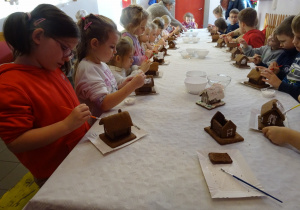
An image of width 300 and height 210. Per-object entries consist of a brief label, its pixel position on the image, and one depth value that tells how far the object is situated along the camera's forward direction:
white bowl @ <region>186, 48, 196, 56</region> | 2.14
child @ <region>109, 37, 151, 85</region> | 1.53
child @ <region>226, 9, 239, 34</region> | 3.97
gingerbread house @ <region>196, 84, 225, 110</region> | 1.02
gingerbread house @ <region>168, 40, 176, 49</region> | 2.65
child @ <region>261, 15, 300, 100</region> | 1.19
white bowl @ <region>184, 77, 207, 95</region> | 1.18
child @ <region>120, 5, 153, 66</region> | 1.99
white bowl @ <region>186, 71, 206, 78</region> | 1.38
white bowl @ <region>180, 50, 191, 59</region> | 2.10
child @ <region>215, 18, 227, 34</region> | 4.28
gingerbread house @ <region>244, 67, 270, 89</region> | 1.25
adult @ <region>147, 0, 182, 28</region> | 4.25
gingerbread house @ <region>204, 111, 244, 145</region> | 0.75
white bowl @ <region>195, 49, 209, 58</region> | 2.05
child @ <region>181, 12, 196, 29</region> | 5.28
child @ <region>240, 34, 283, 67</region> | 1.90
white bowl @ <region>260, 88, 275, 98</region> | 1.13
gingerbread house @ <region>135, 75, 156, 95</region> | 1.22
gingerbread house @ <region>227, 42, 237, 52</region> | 2.27
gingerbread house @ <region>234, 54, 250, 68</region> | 1.70
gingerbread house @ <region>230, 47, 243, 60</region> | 1.97
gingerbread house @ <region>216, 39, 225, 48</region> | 2.58
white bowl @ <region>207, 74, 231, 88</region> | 1.27
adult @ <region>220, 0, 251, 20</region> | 4.50
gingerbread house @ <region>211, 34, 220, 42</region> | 2.98
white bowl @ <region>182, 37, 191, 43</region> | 3.08
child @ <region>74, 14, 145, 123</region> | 1.06
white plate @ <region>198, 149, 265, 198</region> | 0.54
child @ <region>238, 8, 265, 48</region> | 2.66
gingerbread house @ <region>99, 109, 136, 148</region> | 0.73
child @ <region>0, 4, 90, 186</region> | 0.71
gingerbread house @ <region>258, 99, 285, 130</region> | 0.81
